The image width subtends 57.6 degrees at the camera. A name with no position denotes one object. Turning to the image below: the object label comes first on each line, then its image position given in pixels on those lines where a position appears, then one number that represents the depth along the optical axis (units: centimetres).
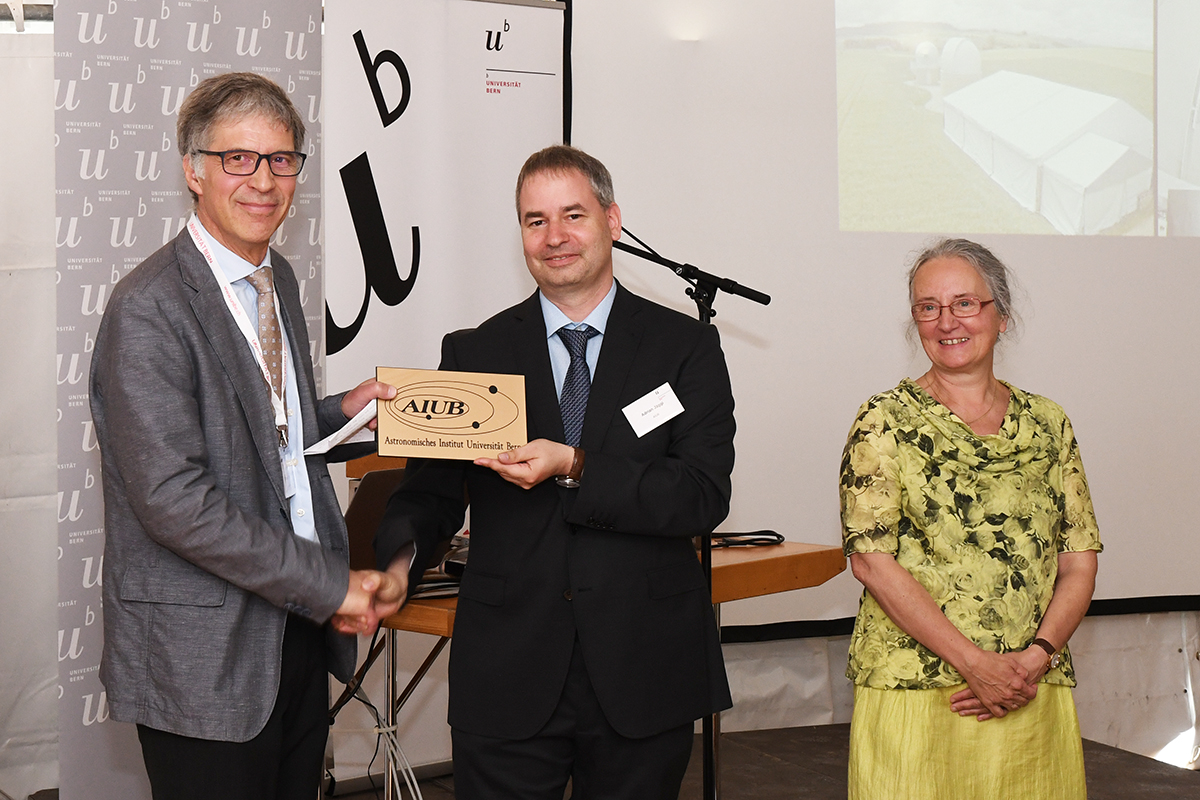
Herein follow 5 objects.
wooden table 300
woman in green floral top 228
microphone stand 299
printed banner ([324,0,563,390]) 407
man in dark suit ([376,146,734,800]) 195
